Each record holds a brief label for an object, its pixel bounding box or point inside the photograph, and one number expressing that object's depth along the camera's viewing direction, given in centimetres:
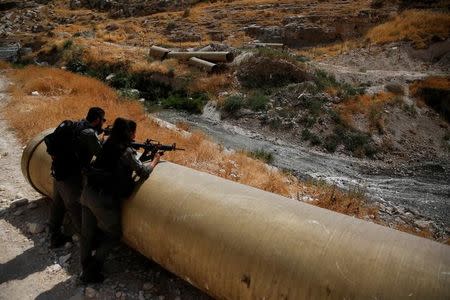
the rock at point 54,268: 486
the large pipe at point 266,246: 293
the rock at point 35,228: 567
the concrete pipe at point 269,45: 2692
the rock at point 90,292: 439
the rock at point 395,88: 1955
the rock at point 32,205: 629
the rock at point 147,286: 454
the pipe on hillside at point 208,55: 2153
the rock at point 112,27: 3692
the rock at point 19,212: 611
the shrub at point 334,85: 1878
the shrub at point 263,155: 1265
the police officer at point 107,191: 419
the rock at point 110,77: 2170
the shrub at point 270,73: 1998
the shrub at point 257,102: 1800
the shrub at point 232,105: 1808
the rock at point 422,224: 902
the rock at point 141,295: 442
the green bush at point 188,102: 1855
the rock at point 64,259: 502
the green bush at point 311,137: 1593
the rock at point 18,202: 629
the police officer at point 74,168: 456
